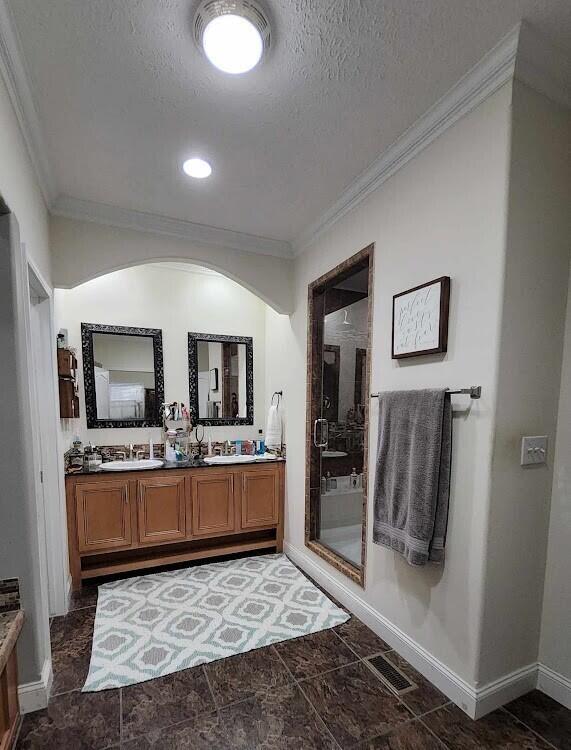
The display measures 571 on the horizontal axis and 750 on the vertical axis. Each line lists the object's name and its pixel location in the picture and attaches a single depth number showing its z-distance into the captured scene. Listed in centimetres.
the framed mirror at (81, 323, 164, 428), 307
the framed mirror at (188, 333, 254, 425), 346
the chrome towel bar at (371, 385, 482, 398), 146
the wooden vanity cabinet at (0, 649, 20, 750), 127
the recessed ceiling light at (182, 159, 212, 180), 194
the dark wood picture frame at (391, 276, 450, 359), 160
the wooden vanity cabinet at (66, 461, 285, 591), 256
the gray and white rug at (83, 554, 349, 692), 182
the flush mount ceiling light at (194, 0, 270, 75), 114
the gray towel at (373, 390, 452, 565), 157
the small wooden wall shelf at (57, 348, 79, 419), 243
